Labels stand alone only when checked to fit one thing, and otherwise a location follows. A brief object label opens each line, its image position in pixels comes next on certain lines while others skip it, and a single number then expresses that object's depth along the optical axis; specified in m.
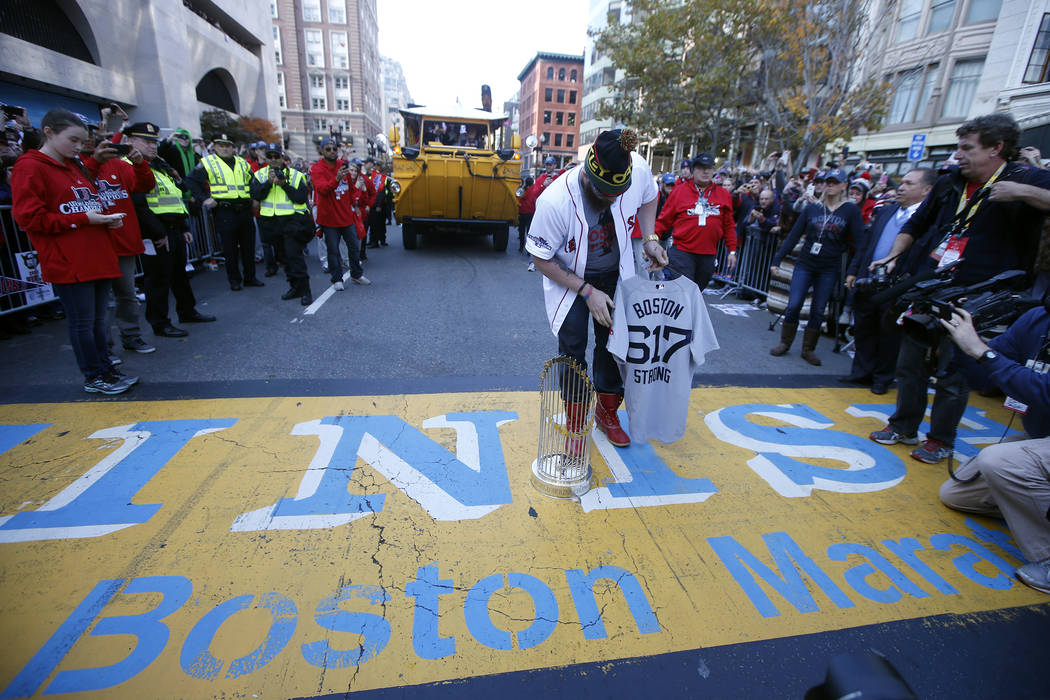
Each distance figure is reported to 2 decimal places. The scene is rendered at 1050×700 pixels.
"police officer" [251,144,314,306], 6.71
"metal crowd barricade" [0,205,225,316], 5.26
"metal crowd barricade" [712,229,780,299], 7.93
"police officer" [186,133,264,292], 6.89
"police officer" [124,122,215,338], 4.98
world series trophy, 2.84
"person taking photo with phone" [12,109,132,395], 3.33
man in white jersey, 2.62
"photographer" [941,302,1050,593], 2.35
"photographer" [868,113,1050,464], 3.08
